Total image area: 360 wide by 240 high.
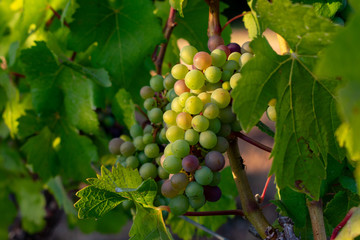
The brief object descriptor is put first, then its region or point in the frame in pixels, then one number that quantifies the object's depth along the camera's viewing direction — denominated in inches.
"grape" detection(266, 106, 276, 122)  25.2
